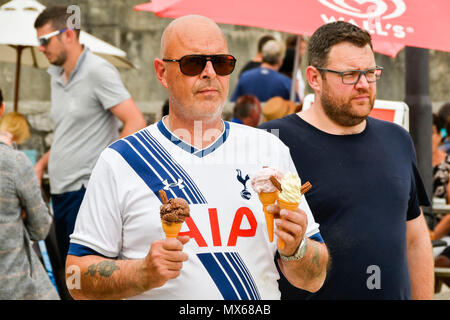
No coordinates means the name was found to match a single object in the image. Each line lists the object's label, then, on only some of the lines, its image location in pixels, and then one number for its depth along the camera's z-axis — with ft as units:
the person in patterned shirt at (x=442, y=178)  23.25
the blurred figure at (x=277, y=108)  21.54
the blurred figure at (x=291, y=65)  29.90
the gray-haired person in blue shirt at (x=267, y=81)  27.25
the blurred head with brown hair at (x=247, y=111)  22.35
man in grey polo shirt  17.21
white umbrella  24.45
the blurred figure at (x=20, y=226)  14.85
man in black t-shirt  11.28
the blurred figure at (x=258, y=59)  30.30
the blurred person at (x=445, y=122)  25.06
